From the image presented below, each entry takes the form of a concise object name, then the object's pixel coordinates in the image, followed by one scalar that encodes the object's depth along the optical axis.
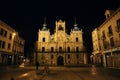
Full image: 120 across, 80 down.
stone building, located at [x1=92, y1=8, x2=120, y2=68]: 22.38
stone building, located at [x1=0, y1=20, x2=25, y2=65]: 28.04
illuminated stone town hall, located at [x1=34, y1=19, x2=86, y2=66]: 45.66
